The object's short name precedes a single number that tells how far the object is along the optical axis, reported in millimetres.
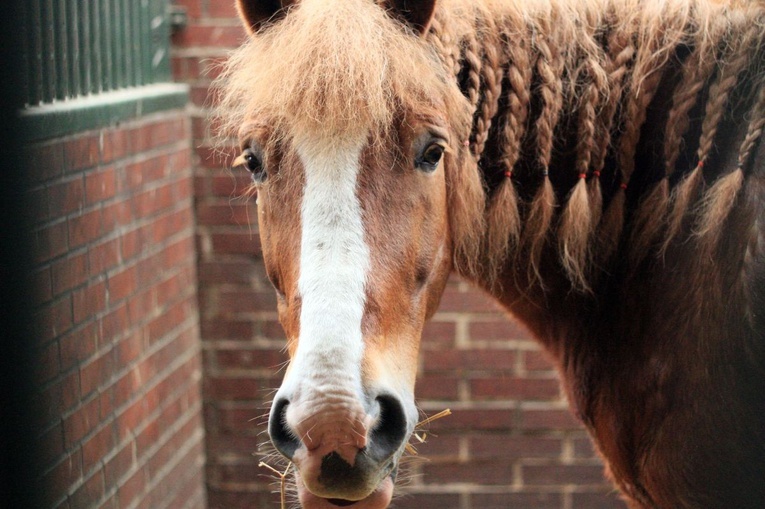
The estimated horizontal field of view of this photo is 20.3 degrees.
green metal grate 4504
